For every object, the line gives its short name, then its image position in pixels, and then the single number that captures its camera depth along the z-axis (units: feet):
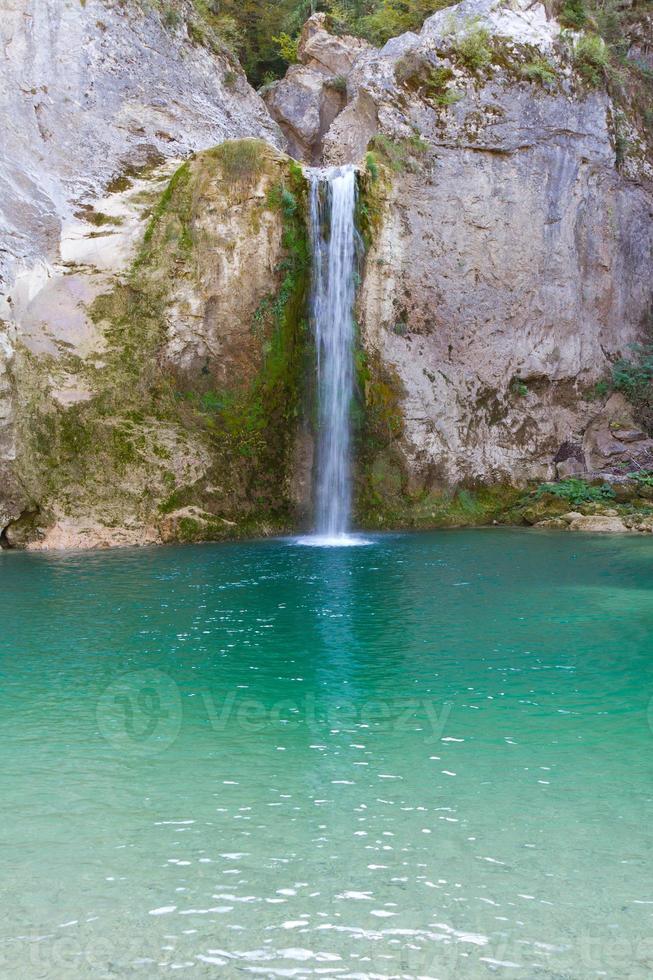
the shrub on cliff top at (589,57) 67.82
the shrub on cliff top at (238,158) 56.08
